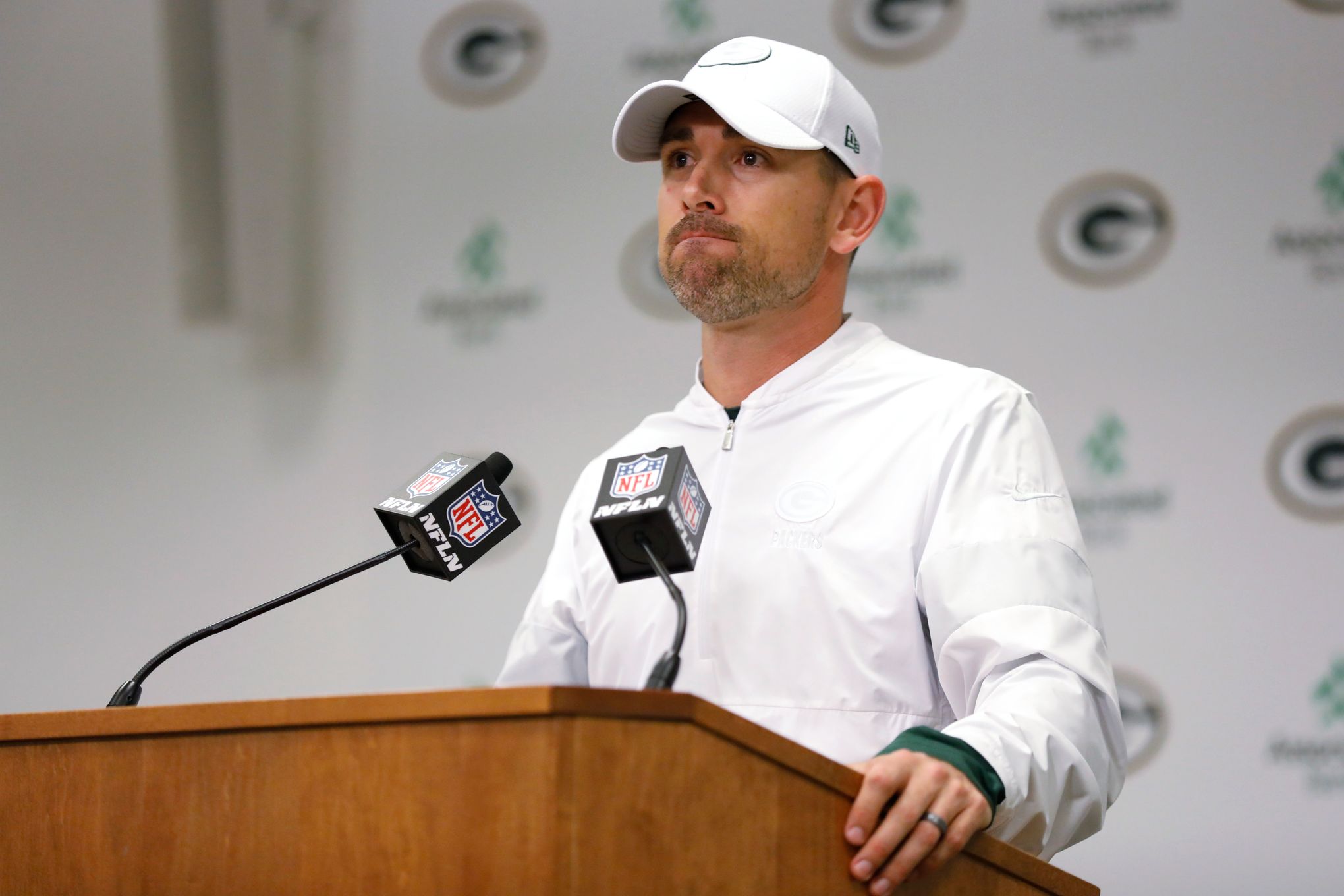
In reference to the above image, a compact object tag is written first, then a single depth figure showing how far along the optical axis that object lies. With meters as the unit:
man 7.88
